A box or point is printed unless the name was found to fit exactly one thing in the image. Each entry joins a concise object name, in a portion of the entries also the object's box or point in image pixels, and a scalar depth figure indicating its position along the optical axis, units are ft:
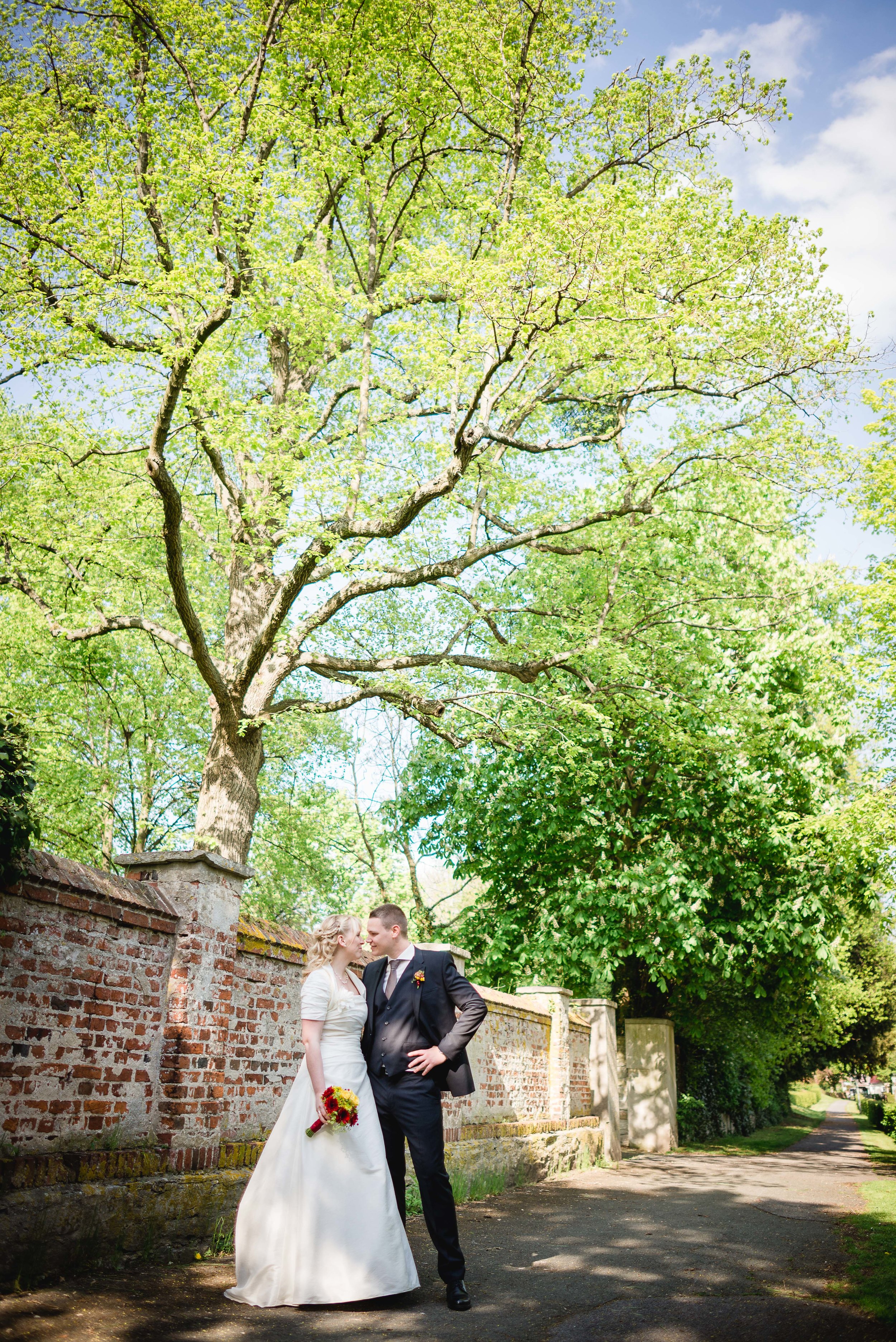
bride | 14.92
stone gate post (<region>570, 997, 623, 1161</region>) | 48.93
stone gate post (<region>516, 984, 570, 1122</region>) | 42.65
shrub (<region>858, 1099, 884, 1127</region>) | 102.27
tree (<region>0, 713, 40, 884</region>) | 13.91
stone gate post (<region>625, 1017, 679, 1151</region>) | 56.70
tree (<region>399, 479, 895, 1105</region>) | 50.67
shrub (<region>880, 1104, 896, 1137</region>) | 71.94
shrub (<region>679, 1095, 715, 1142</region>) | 64.90
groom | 15.74
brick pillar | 18.29
